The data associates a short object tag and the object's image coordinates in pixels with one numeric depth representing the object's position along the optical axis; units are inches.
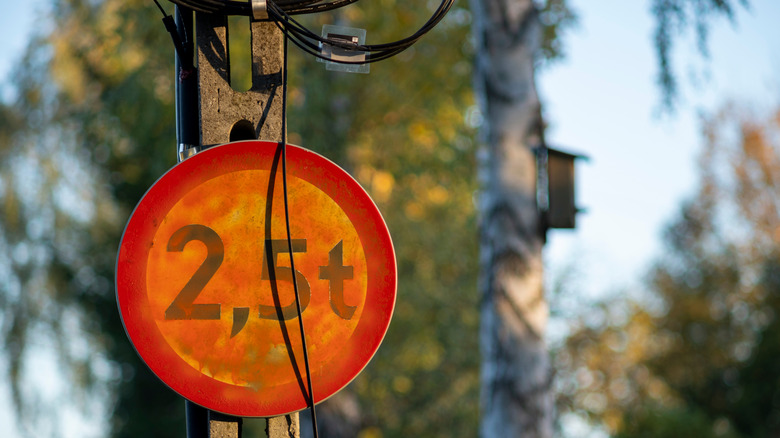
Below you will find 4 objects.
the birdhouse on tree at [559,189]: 362.0
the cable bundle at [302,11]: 191.2
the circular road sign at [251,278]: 171.6
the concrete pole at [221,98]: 193.5
